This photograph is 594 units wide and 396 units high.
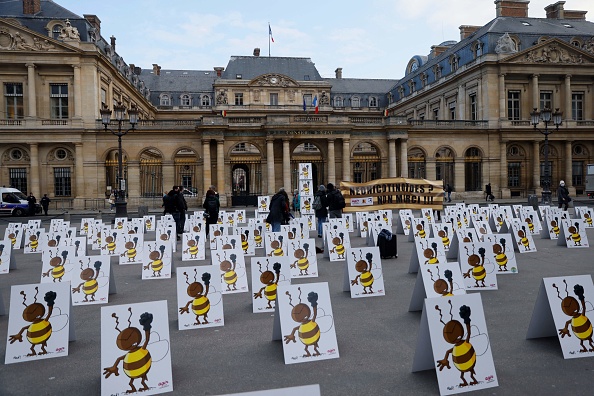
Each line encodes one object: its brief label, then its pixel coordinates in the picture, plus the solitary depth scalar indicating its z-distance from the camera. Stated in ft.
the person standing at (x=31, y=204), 106.63
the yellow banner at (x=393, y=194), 65.67
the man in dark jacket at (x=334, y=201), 51.90
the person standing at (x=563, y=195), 76.18
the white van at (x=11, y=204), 108.27
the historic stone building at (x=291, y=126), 123.85
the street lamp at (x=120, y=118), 78.67
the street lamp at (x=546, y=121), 87.51
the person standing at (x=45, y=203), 109.81
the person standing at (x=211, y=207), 53.93
